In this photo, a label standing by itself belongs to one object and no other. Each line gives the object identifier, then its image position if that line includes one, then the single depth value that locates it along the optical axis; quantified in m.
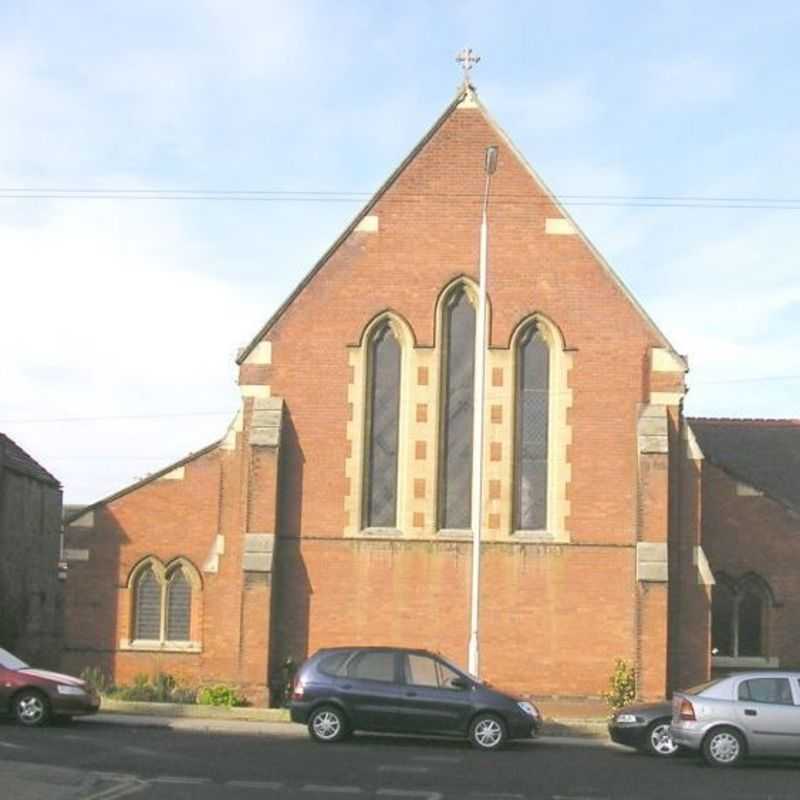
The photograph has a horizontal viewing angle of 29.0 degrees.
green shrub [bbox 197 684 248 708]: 29.00
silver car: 21.22
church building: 29.62
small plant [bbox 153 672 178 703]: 29.39
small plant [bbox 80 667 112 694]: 30.14
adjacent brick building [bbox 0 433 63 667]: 40.00
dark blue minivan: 22.86
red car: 24.52
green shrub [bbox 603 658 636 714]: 28.83
